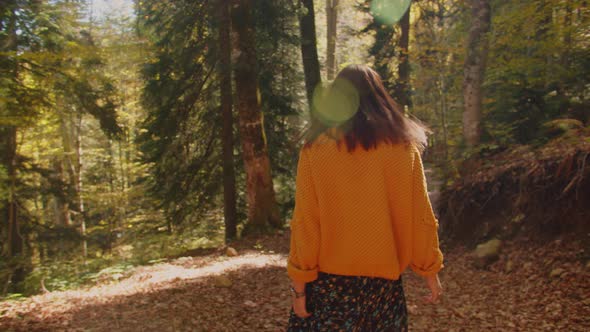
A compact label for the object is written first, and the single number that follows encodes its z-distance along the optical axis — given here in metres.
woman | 1.95
